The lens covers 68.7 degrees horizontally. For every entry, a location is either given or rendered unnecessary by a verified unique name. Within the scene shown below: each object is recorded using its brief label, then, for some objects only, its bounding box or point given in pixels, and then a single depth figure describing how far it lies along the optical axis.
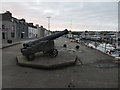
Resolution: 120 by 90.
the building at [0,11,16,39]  28.72
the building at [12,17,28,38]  32.15
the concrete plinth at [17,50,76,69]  4.61
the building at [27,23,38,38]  43.34
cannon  5.20
